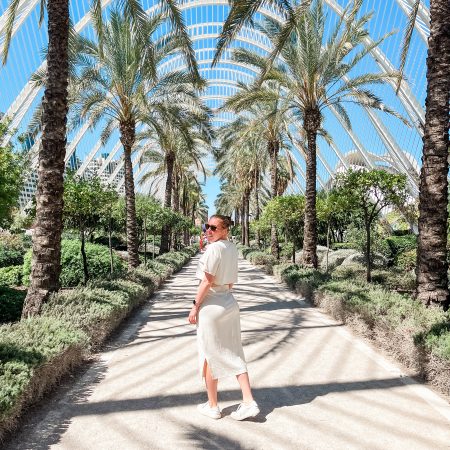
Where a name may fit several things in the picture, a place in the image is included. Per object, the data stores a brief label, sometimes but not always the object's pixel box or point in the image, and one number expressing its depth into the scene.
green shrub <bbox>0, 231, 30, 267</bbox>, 19.89
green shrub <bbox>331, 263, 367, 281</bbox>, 15.57
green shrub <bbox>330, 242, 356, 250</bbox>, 27.68
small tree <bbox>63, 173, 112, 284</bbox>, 10.23
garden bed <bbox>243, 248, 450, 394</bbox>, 4.29
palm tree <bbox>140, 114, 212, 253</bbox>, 18.04
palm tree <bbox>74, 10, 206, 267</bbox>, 13.66
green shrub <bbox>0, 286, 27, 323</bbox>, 8.97
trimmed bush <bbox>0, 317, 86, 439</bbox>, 3.22
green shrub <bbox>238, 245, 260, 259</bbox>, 28.13
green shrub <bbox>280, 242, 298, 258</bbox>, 28.17
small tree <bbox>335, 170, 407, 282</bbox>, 10.77
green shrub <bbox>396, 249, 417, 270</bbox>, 17.45
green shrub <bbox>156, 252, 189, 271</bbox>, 17.89
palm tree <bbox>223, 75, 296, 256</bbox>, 15.48
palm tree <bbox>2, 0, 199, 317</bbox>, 6.54
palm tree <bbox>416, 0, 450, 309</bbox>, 6.51
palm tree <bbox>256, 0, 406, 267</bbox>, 13.69
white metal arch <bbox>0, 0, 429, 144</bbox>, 20.06
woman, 3.45
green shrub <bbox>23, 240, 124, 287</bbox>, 13.96
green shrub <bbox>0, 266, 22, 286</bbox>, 14.13
